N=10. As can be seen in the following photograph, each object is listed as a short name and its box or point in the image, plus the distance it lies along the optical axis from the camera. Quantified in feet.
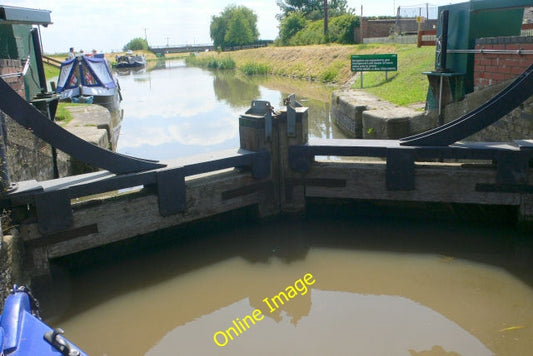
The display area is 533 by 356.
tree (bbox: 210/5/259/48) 223.92
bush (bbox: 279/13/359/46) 113.70
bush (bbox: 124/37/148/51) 341.00
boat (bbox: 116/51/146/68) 166.27
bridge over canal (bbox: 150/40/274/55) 304.34
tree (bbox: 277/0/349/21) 187.42
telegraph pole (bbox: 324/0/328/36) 125.49
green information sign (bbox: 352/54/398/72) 48.11
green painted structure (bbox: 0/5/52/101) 17.65
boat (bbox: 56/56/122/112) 48.37
